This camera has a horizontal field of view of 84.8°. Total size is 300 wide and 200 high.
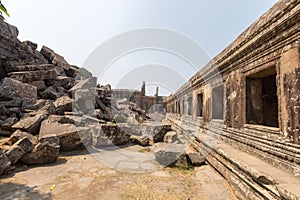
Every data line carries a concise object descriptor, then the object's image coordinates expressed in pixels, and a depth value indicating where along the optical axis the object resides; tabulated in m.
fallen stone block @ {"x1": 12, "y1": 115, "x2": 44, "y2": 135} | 5.14
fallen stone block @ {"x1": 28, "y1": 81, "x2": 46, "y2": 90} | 9.75
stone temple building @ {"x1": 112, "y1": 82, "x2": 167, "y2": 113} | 24.34
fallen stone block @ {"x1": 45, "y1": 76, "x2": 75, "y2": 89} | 10.73
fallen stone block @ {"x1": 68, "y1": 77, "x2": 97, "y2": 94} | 9.85
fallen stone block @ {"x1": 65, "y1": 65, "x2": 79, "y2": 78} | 14.54
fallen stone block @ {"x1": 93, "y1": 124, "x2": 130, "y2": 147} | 5.86
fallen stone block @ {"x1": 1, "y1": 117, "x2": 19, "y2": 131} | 5.32
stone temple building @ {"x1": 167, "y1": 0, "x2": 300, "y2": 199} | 2.46
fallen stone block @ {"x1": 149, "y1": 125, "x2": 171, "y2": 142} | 7.06
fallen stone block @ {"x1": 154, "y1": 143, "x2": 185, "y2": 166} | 4.26
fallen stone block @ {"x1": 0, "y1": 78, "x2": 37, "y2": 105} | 7.23
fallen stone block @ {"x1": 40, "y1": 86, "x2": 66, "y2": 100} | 9.16
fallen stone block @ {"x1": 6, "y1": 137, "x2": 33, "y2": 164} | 3.60
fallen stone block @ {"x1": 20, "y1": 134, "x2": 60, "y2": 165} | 3.84
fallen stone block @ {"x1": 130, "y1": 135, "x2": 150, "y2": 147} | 6.45
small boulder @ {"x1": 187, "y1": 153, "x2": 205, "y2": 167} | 4.26
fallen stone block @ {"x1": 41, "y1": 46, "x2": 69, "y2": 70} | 14.33
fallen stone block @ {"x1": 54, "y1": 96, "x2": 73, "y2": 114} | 7.49
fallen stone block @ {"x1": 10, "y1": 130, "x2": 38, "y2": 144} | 4.61
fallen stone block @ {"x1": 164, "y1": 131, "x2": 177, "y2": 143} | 6.18
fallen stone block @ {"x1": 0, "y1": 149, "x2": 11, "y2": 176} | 3.21
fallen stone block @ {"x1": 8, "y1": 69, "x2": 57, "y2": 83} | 9.62
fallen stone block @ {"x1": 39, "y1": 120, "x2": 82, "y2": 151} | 4.95
